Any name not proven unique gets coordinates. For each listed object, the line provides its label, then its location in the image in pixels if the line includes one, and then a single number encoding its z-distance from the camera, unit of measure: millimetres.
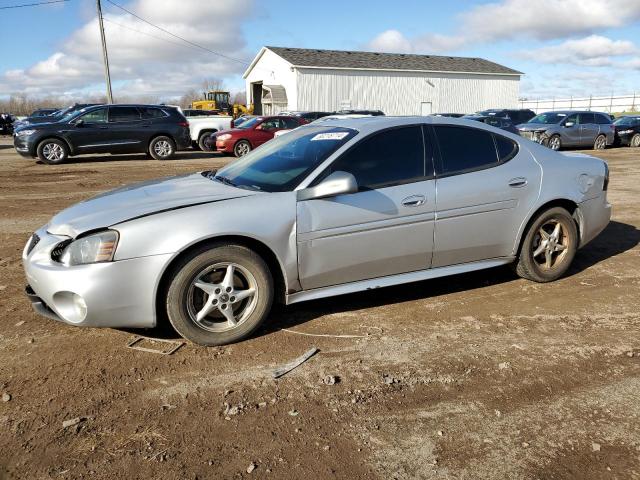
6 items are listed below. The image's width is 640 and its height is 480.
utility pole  30172
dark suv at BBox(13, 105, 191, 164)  15359
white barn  37969
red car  17922
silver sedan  3412
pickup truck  20062
